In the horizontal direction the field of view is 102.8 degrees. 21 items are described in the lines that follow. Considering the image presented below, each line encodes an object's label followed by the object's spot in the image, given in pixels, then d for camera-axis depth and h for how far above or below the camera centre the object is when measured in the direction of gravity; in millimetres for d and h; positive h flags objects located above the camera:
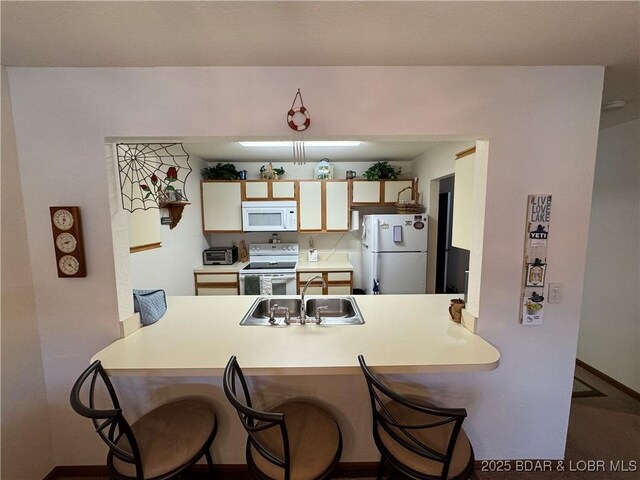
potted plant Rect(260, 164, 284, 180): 3463 +582
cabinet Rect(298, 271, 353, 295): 3223 -863
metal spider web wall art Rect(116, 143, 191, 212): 1563 +240
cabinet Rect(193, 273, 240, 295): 3197 -856
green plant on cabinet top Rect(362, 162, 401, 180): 3428 +574
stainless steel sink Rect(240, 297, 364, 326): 1803 -665
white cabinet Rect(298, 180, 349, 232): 3426 +135
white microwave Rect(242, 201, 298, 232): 3367 -9
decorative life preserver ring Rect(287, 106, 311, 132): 1276 +474
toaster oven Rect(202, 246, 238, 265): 3439 -543
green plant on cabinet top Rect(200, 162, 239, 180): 3441 +584
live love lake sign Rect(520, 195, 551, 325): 1337 -245
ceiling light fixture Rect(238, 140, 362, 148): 2707 +767
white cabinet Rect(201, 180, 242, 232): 3393 +128
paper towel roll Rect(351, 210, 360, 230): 3464 -55
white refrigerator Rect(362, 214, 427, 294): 3035 -456
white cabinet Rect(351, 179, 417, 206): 3436 +319
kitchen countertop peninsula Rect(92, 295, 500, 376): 1124 -652
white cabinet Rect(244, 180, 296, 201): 3404 +339
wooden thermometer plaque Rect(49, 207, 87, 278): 1312 -128
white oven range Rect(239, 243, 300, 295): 3148 -742
